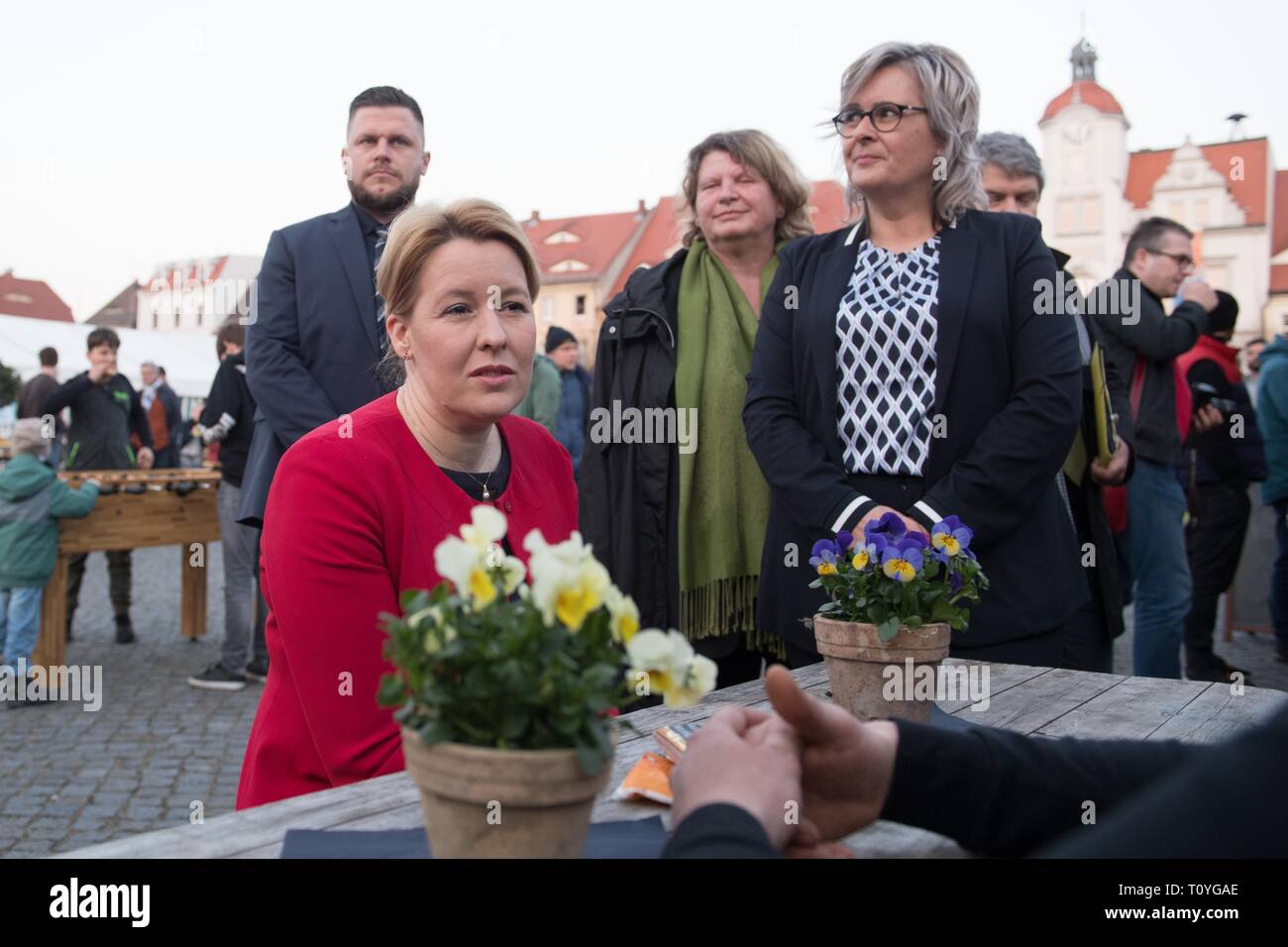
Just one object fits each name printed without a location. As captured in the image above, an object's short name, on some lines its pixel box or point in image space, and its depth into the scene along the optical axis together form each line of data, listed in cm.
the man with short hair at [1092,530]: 363
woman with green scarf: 379
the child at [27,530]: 675
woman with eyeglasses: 286
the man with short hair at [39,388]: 1035
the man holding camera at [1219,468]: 704
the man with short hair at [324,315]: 414
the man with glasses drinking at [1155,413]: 516
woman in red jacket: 215
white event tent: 1962
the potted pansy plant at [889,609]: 197
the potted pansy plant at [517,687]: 108
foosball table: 700
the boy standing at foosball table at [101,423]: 869
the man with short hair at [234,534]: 694
